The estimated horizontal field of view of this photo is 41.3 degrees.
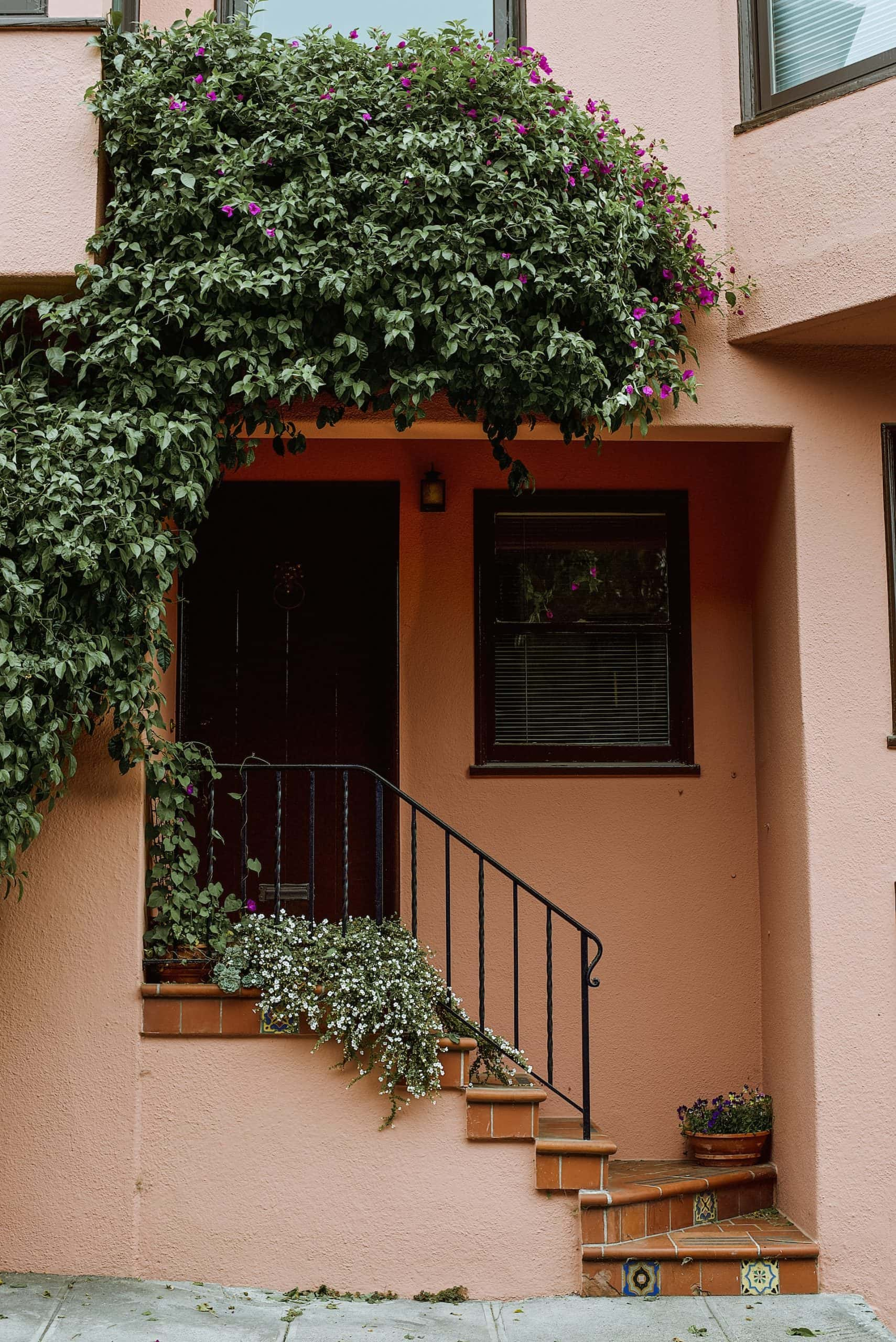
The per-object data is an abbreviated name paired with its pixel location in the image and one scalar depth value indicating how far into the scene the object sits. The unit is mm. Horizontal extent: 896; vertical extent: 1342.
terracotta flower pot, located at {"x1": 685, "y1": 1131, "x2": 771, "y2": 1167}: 5211
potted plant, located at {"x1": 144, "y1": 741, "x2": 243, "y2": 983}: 4707
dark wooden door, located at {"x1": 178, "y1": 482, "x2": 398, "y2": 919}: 5879
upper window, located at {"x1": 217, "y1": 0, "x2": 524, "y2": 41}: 5215
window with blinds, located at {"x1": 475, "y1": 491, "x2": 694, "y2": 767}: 5922
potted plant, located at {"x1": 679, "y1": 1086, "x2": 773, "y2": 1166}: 5223
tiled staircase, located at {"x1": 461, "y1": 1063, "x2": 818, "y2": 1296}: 4559
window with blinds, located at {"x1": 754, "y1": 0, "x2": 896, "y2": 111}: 4840
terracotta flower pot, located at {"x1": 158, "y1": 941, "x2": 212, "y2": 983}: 4684
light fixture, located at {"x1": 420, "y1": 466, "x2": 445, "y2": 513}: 5883
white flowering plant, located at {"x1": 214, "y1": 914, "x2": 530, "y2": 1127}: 4488
